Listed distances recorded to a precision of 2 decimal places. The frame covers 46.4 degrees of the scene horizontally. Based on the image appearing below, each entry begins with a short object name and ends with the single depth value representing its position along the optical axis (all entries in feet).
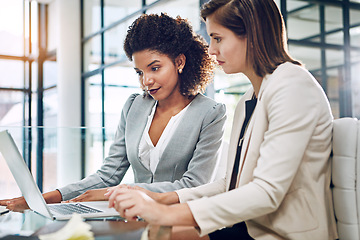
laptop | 3.78
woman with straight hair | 3.05
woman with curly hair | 5.76
